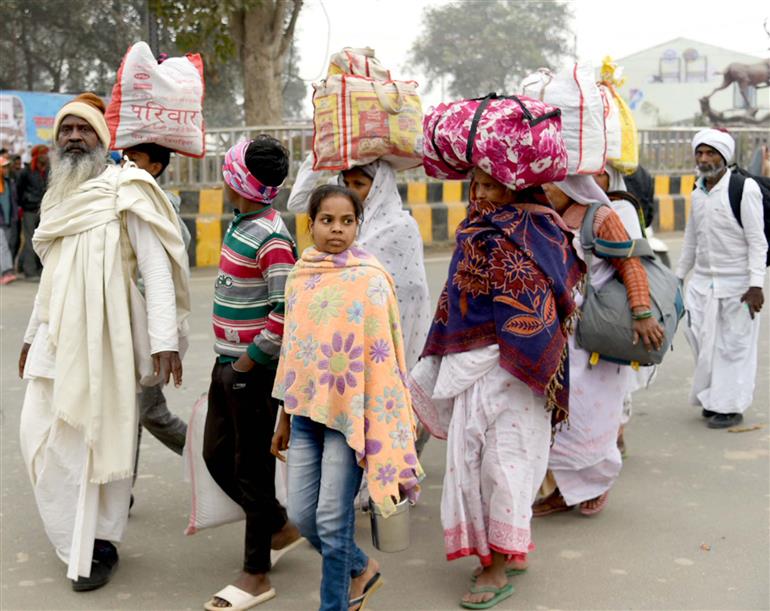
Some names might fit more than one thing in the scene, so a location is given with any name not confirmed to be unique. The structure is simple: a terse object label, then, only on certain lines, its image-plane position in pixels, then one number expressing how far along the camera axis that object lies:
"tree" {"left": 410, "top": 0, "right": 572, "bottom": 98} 59.25
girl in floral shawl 3.52
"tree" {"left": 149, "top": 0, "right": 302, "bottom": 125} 14.66
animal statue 41.88
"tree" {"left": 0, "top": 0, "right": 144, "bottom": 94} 25.16
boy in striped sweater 3.98
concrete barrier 13.44
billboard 17.02
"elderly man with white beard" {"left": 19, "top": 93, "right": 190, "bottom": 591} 4.09
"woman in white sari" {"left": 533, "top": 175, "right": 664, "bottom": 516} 4.73
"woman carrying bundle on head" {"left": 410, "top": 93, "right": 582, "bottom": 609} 3.90
